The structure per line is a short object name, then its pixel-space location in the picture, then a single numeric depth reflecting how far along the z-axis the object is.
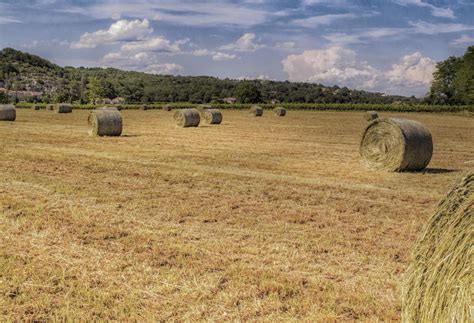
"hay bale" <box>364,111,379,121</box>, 54.91
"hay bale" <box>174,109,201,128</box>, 35.25
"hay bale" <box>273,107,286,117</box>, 59.81
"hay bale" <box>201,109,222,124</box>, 40.66
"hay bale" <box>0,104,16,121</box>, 39.09
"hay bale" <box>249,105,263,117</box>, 58.90
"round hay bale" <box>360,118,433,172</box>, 16.17
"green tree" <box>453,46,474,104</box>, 93.44
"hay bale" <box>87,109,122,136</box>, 25.70
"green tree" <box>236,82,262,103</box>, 110.00
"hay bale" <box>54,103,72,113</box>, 61.09
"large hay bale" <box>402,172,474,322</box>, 4.45
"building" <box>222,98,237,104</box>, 117.01
